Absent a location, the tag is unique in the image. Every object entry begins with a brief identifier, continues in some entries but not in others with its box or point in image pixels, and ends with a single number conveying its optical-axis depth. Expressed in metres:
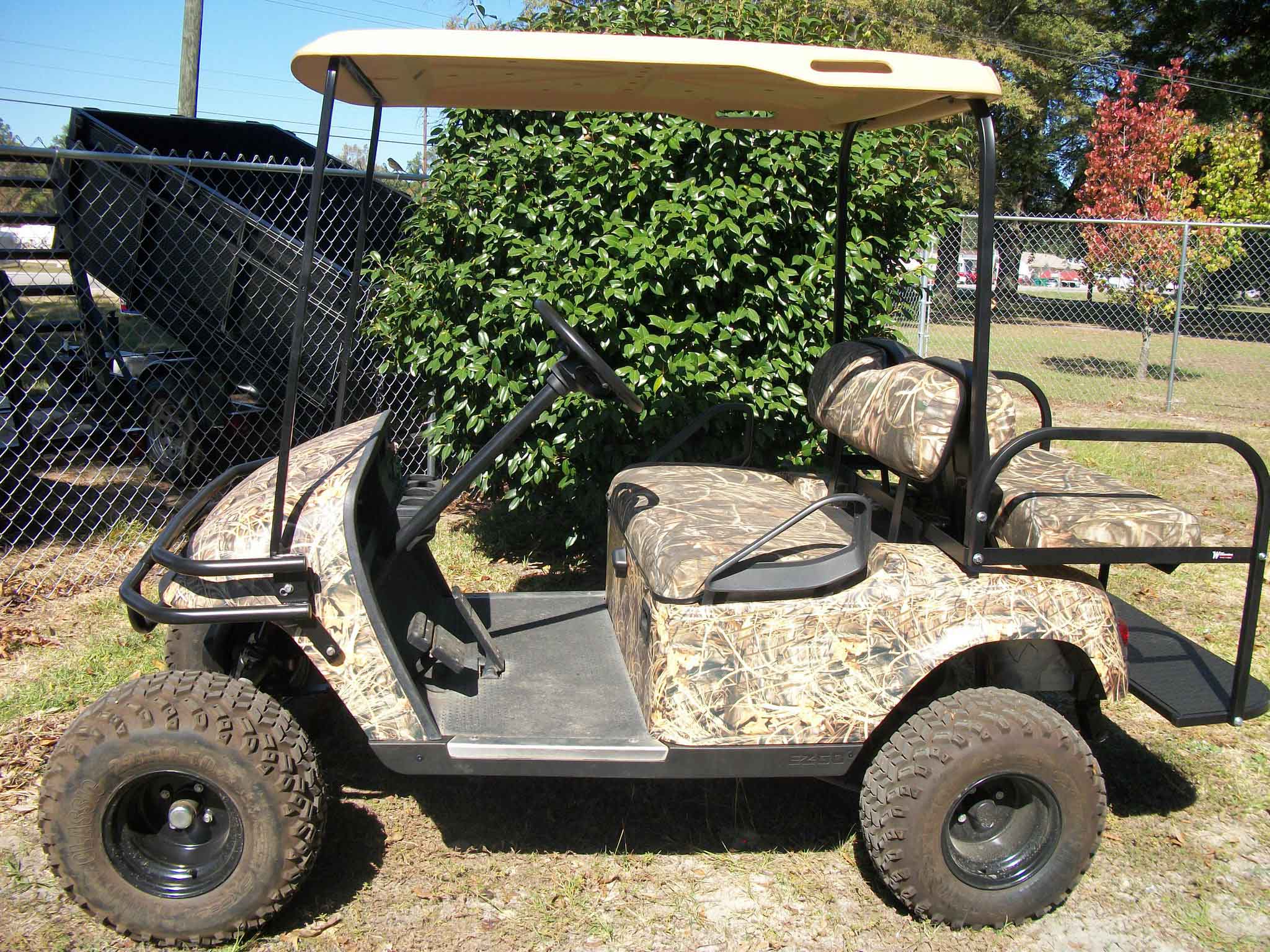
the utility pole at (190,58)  8.85
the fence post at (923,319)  8.62
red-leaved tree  12.24
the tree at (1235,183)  16.59
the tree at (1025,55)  23.61
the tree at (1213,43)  24.06
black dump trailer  5.74
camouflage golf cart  2.37
